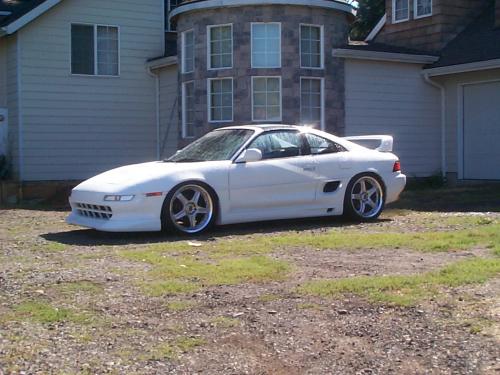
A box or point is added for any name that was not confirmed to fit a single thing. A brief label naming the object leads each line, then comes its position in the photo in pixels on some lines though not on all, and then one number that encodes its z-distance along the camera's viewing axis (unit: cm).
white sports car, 923
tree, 3469
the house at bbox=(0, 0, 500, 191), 1592
